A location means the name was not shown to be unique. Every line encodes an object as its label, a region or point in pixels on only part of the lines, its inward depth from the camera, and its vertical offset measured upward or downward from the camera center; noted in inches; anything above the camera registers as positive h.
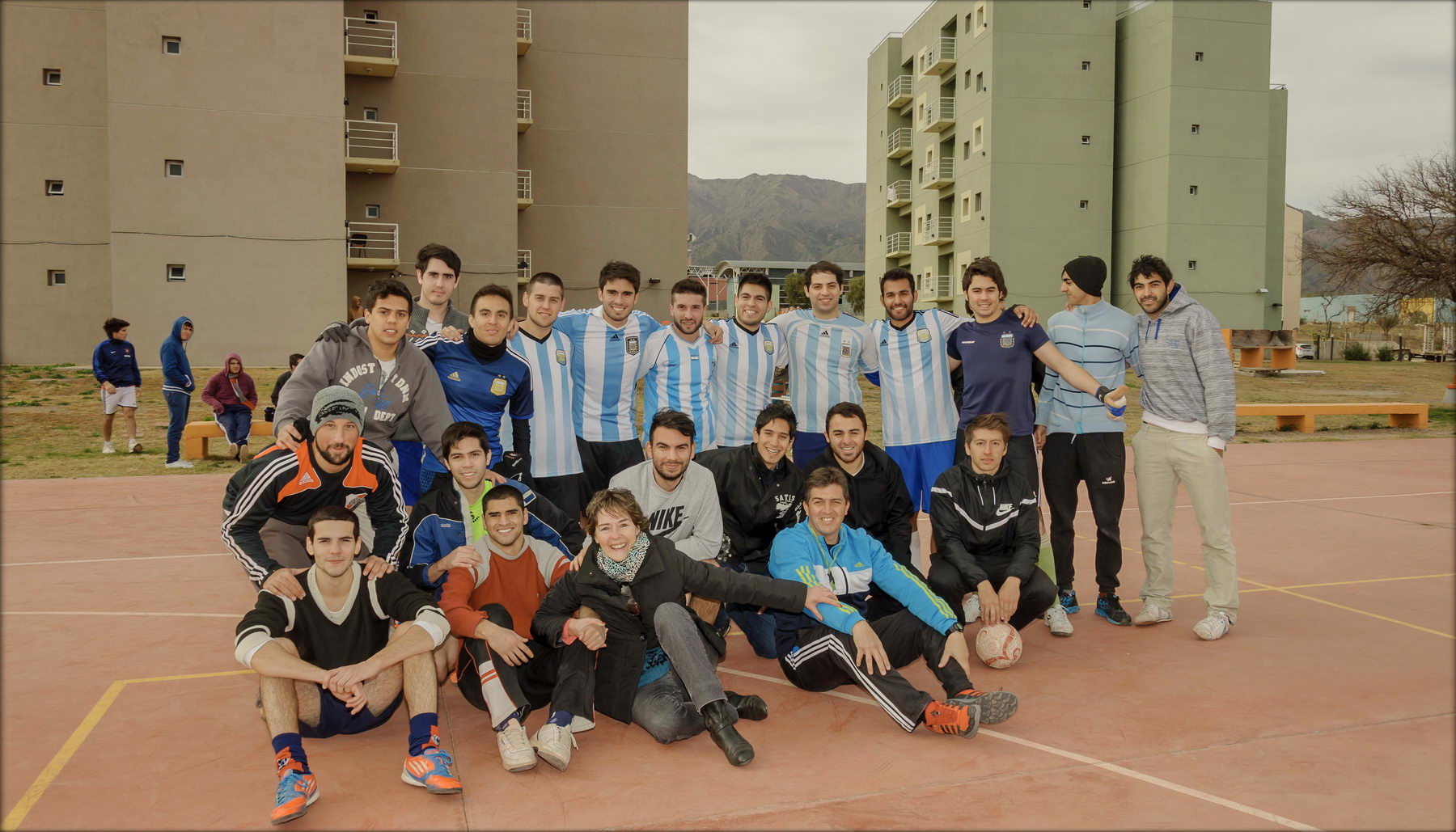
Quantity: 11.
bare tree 931.3 +145.0
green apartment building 1501.0 +386.0
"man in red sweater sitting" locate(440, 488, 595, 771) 159.0 -49.9
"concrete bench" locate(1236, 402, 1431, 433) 684.7 -25.9
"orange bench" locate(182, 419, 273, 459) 539.8 -39.1
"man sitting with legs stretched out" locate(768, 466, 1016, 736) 166.4 -49.3
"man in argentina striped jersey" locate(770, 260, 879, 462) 256.4 +3.0
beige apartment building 922.1 +240.1
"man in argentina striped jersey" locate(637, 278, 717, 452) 247.4 +2.0
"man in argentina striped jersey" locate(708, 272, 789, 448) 255.8 -0.7
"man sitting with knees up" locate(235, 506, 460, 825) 147.5 -47.1
